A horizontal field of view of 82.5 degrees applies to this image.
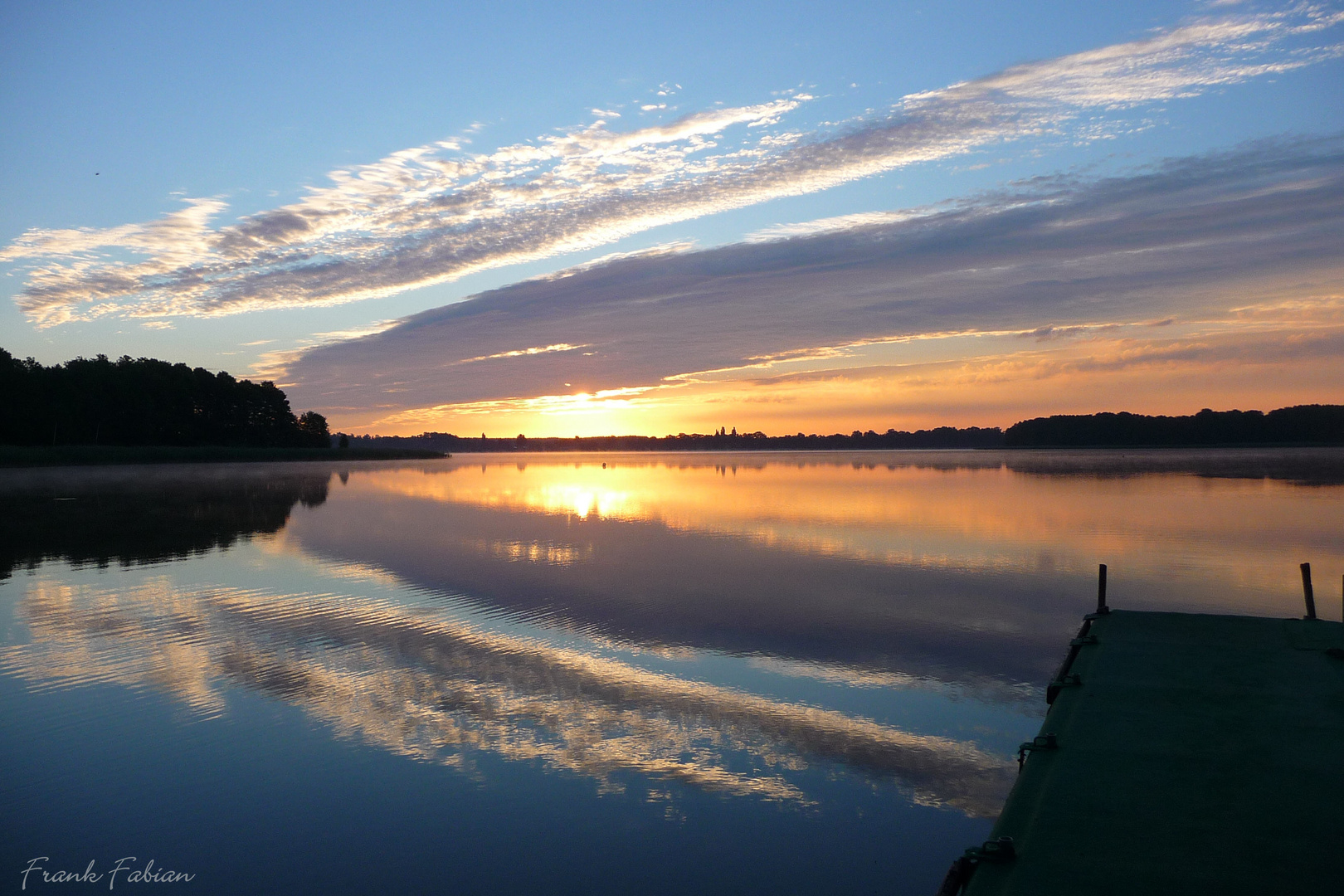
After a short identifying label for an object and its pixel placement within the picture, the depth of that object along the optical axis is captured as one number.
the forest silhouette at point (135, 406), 93.12
